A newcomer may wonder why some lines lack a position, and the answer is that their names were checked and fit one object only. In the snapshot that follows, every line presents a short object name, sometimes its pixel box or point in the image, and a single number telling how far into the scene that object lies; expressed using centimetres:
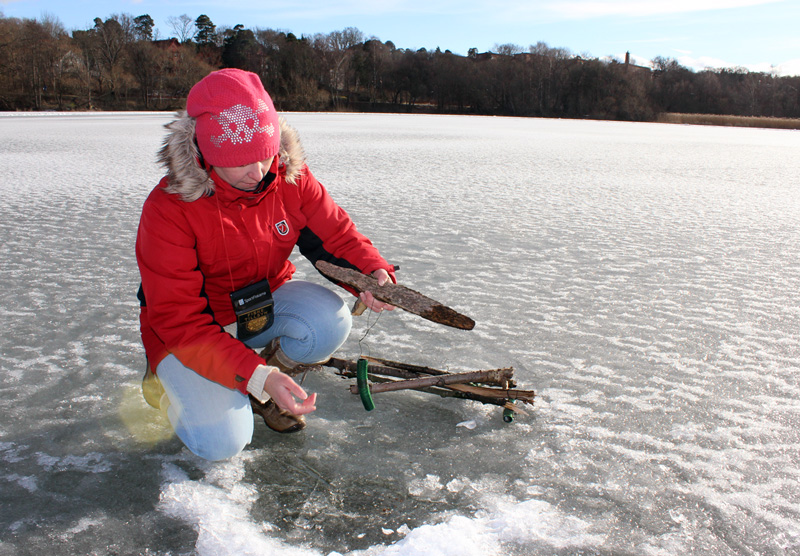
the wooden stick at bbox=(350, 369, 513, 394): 228
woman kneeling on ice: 186
